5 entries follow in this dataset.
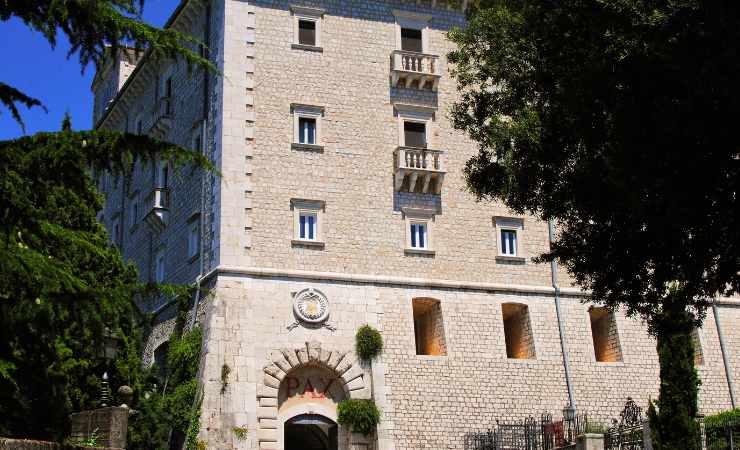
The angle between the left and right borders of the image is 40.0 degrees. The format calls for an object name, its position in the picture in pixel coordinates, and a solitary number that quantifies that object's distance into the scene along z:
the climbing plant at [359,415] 26.25
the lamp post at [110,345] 13.72
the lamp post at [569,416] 25.93
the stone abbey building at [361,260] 26.83
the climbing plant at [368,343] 27.19
